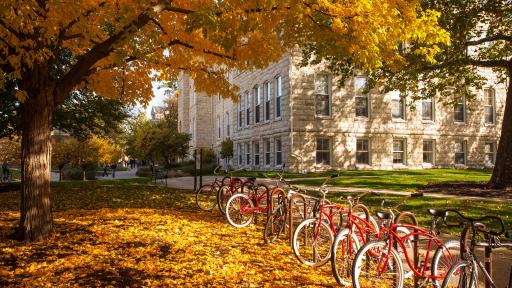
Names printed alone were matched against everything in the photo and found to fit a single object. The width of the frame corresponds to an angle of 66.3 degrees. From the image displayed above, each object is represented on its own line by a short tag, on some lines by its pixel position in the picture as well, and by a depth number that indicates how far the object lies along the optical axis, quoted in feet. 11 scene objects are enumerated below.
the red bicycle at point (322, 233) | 16.48
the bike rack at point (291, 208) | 21.06
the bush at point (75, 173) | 106.52
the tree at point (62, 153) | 92.63
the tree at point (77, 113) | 51.57
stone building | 78.95
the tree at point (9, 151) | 95.30
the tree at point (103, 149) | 100.62
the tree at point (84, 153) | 94.84
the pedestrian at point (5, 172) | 103.79
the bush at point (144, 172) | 116.98
